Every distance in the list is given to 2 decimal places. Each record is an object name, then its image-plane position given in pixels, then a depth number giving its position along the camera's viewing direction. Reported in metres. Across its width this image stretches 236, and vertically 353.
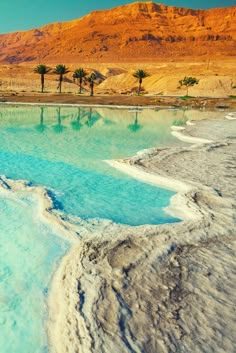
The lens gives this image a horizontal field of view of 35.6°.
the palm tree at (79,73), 73.06
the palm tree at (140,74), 71.69
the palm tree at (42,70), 69.34
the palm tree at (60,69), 70.00
